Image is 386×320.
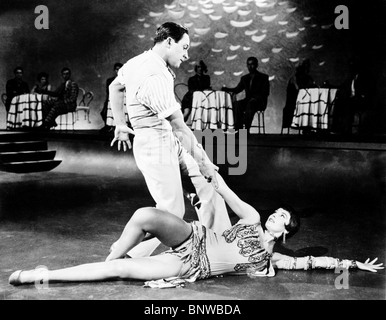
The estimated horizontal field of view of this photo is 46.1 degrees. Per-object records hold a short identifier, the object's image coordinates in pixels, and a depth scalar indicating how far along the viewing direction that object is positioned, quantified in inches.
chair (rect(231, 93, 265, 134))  267.2
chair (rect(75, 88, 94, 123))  343.9
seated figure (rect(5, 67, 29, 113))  324.8
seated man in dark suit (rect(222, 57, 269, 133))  274.2
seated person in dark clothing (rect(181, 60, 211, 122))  296.8
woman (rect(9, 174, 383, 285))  93.1
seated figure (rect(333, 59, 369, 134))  247.1
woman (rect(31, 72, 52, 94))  320.8
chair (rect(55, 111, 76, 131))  368.2
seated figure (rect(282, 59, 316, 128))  273.0
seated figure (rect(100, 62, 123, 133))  286.3
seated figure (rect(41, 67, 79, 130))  314.2
